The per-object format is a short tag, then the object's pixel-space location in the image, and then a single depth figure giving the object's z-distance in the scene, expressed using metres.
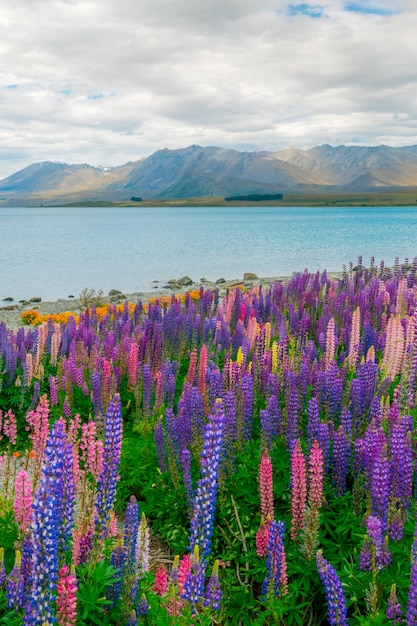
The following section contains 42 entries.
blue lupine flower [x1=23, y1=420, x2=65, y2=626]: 3.05
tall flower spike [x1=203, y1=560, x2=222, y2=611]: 3.66
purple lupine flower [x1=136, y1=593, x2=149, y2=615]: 3.66
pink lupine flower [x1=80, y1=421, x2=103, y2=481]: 4.23
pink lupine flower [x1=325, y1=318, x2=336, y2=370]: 9.09
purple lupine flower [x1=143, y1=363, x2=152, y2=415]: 8.14
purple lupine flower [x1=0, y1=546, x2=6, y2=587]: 3.53
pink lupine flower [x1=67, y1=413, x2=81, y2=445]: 5.82
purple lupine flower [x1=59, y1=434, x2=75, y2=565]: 3.75
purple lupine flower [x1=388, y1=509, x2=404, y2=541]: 4.59
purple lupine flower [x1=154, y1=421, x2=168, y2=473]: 6.59
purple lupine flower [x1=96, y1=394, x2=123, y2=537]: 4.17
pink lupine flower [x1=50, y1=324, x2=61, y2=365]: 10.95
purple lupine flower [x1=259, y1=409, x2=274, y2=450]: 6.05
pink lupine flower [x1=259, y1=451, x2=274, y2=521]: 4.75
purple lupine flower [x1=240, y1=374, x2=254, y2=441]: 6.86
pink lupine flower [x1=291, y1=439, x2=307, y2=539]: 4.61
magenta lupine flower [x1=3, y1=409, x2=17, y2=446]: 6.48
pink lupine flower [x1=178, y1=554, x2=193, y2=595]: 3.57
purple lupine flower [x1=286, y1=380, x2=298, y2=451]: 6.27
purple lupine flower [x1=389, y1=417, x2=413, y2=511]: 4.91
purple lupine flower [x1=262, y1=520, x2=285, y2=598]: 3.89
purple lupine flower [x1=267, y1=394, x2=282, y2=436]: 6.65
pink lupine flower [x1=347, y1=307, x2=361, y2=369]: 9.13
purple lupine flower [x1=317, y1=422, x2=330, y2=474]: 5.69
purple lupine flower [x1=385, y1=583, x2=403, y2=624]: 3.62
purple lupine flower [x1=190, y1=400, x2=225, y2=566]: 3.90
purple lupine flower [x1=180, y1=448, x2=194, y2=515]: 5.77
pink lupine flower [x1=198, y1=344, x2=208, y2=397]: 8.27
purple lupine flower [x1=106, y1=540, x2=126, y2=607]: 3.79
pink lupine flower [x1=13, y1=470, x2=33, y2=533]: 4.22
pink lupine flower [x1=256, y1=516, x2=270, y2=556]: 4.55
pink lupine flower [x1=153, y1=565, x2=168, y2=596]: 4.13
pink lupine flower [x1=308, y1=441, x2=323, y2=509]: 4.71
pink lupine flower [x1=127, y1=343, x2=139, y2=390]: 9.55
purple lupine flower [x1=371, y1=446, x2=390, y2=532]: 4.58
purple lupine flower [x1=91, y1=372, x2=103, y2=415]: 8.20
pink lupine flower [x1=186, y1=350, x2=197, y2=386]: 8.78
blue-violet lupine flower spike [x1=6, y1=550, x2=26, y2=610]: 3.30
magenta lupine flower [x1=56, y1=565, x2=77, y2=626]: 3.16
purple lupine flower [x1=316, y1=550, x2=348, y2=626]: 3.64
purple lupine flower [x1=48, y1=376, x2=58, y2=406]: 8.95
